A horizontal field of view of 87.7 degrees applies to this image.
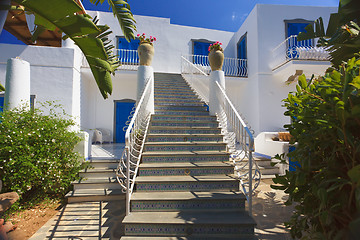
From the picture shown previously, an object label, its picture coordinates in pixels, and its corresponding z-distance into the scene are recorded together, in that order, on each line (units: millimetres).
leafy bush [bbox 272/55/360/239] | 1243
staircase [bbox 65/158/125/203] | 4211
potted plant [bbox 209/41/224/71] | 5294
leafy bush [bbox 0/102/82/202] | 3676
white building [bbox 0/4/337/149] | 6992
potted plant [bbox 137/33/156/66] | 5319
